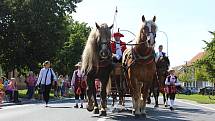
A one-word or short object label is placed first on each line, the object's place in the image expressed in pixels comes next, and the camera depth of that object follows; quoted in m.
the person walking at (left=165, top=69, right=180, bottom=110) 20.36
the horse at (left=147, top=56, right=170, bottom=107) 19.70
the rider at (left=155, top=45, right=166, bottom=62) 20.02
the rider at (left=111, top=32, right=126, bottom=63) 16.69
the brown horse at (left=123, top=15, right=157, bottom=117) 14.25
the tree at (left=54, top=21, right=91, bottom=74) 69.00
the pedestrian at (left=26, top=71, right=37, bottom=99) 35.15
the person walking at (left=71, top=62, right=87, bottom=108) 20.13
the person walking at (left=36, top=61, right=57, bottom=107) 21.17
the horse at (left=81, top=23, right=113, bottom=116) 14.62
